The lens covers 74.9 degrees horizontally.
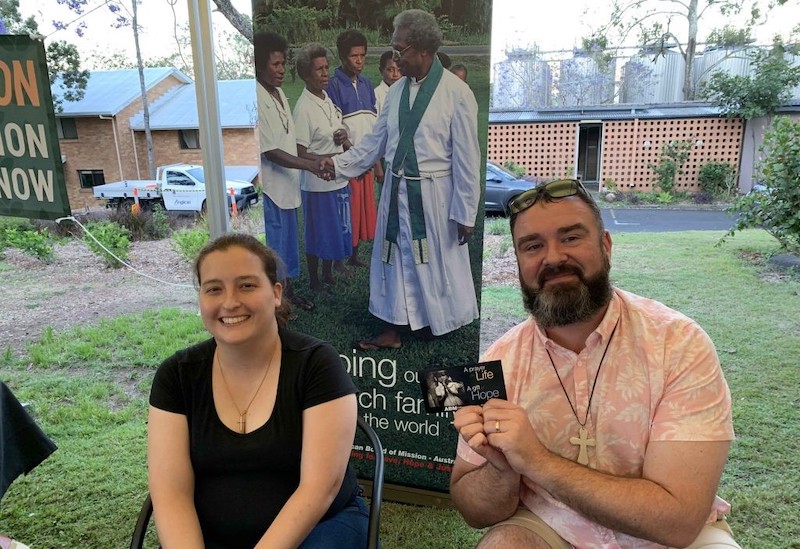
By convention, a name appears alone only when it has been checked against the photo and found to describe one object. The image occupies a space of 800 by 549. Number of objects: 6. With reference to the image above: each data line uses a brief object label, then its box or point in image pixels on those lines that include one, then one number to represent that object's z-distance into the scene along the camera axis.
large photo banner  2.02
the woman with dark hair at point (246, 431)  1.44
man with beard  1.21
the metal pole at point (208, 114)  2.01
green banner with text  2.27
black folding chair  1.40
